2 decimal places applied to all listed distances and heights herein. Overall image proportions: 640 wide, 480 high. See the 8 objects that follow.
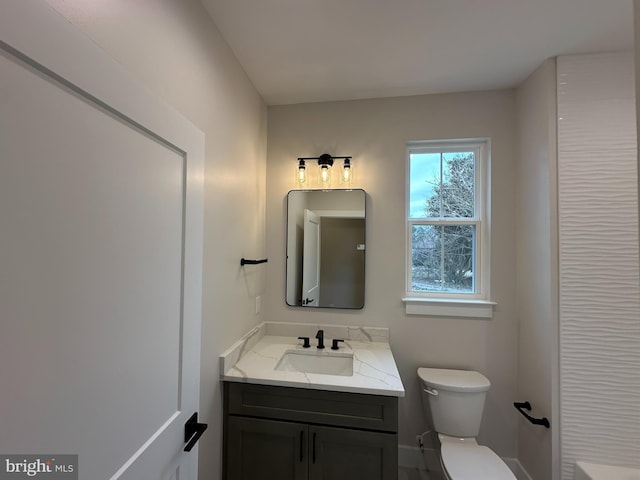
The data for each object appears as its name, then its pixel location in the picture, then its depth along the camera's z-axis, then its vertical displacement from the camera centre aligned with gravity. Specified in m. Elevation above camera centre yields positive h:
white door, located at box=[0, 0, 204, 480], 0.49 -0.03
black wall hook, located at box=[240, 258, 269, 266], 1.72 -0.09
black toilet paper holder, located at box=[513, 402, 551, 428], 1.60 -0.99
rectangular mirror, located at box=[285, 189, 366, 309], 2.07 +0.00
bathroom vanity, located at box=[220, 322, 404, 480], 1.38 -0.89
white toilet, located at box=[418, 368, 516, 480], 1.60 -0.99
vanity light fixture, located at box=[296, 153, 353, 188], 2.05 +0.57
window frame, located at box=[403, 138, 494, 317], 1.99 +0.18
